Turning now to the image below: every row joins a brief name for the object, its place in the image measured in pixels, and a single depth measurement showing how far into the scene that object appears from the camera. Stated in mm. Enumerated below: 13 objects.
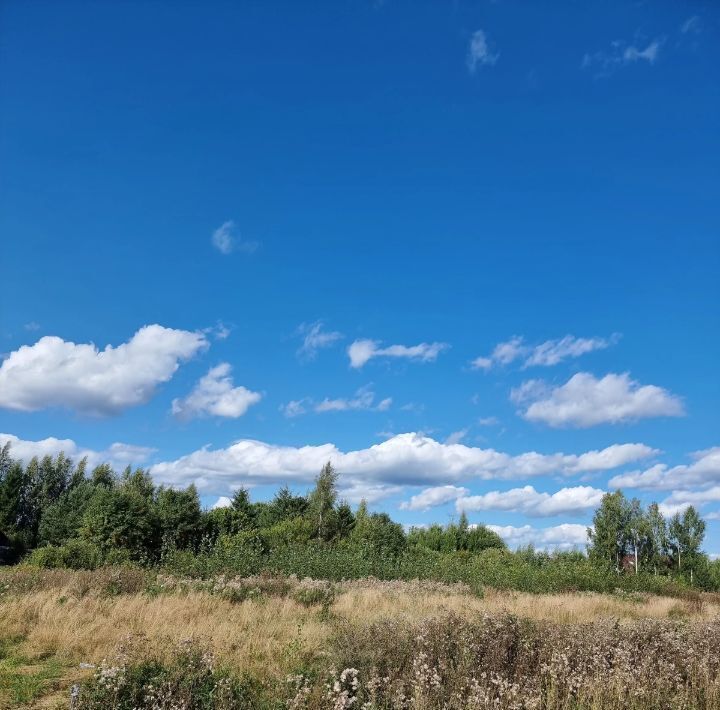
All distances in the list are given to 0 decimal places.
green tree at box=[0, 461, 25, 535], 60594
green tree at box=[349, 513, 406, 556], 37375
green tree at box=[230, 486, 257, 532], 44656
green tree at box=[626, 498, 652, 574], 47281
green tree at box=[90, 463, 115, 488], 73938
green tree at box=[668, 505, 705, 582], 49031
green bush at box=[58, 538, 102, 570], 27125
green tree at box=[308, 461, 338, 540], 49531
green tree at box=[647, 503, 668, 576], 48531
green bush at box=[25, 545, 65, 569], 26672
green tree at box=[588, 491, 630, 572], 46438
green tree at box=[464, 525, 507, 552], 57594
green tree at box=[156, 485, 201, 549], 40844
